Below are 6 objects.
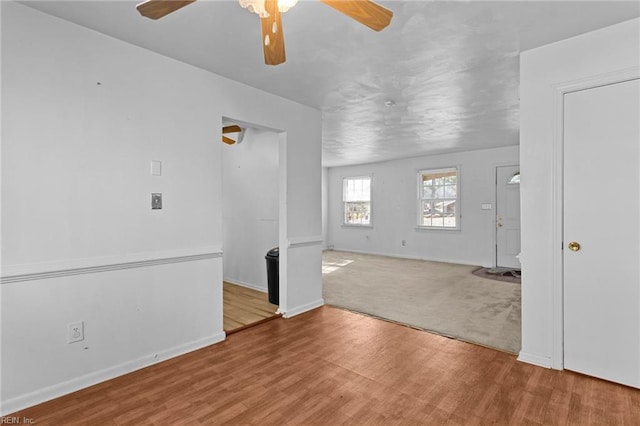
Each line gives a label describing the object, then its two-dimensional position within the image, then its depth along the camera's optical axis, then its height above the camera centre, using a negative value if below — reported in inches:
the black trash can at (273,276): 157.5 -32.7
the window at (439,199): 277.9 +9.4
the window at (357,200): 339.3 +10.8
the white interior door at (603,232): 87.4 -6.7
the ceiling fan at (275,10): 56.4 +36.3
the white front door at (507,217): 243.9 -6.1
